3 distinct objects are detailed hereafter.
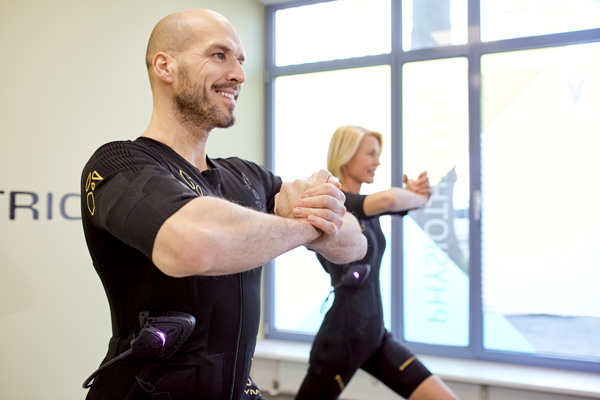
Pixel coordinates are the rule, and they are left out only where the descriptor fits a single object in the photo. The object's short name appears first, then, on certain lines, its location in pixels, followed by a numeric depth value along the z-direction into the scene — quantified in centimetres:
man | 90
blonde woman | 240
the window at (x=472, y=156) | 364
